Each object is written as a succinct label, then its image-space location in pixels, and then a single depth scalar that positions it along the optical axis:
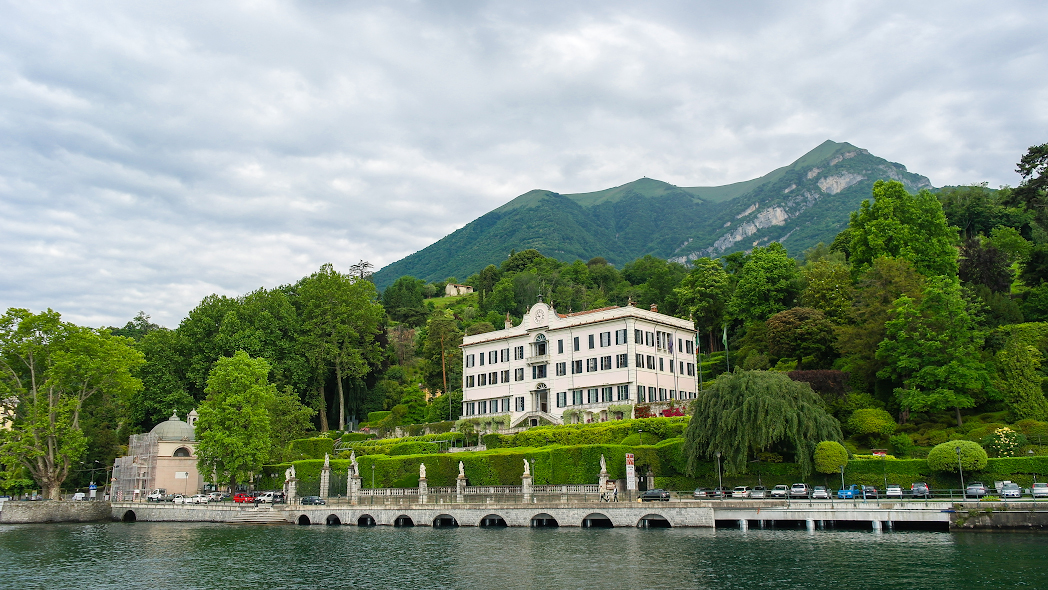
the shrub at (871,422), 49.38
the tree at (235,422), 63.50
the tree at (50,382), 63.44
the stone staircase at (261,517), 58.65
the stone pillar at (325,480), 61.91
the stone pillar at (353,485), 59.15
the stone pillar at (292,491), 59.19
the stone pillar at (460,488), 53.06
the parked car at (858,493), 42.59
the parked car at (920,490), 41.09
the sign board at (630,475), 49.47
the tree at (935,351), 47.50
